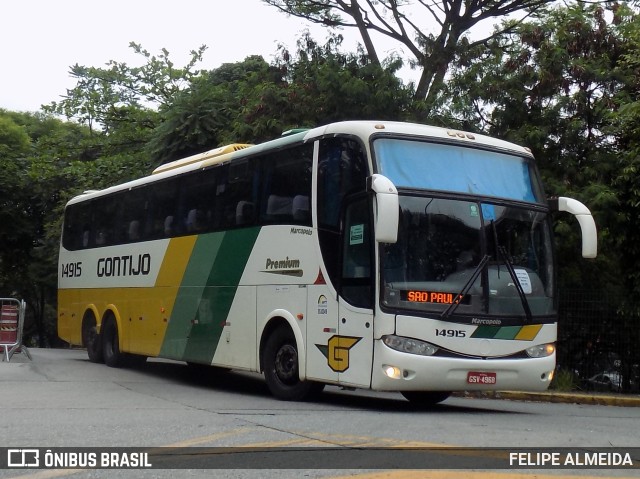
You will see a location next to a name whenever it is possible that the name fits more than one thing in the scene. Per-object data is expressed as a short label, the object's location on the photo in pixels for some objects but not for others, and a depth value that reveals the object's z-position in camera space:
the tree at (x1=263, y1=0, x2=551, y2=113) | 20.95
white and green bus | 10.72
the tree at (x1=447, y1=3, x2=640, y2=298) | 17.61
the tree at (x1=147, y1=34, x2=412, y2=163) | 19.70
